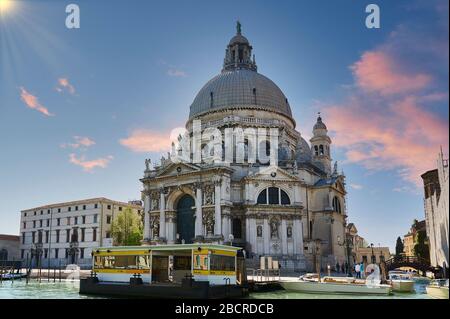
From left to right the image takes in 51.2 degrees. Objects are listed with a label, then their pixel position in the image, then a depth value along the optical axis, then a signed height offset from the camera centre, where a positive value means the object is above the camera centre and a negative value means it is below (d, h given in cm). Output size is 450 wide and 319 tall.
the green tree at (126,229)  6188 +300
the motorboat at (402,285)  2989 -234
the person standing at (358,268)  3684 -150
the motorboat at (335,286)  2765 -228
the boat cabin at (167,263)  2620 -72
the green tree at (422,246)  6187 +23
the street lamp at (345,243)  5396 +67
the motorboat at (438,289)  2388 -214
